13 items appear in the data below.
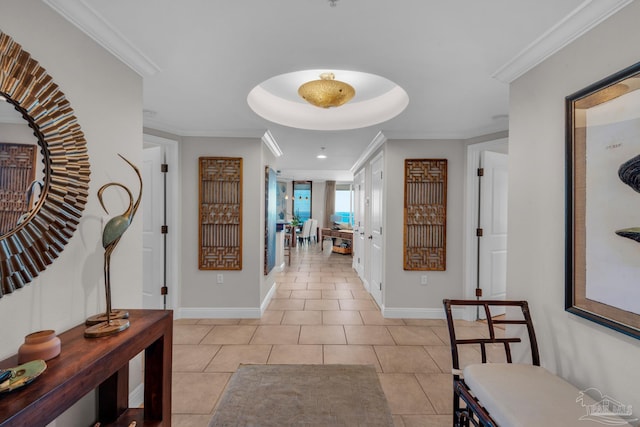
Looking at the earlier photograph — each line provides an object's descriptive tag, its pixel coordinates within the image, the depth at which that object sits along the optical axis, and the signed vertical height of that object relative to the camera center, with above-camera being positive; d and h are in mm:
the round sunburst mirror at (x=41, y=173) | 1101 +181
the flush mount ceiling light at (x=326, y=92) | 2291 +1009
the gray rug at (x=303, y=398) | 1802 -1305
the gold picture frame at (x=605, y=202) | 1158 +57
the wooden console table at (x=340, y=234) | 8005 -593
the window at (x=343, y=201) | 11328 +513
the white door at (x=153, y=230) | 3395 -203
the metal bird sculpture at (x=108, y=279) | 1307 -313
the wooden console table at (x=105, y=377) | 875 -605
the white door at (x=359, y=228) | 5512 -292
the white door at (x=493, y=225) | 3434 -133
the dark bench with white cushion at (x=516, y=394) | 1108 -792
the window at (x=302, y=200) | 11273 +544
